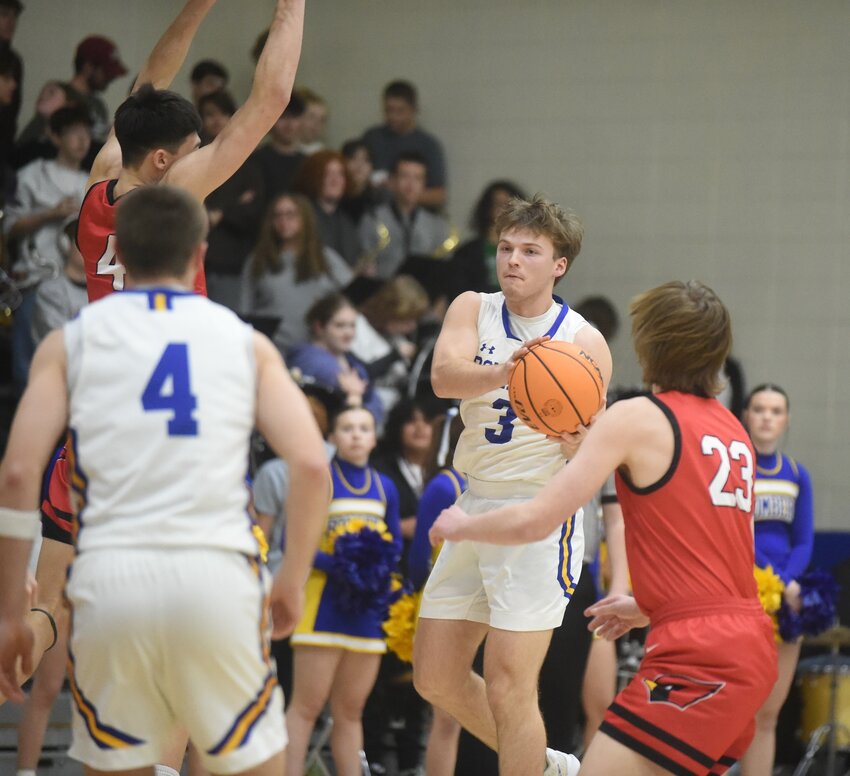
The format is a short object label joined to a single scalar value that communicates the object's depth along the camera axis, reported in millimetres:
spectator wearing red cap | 21085
